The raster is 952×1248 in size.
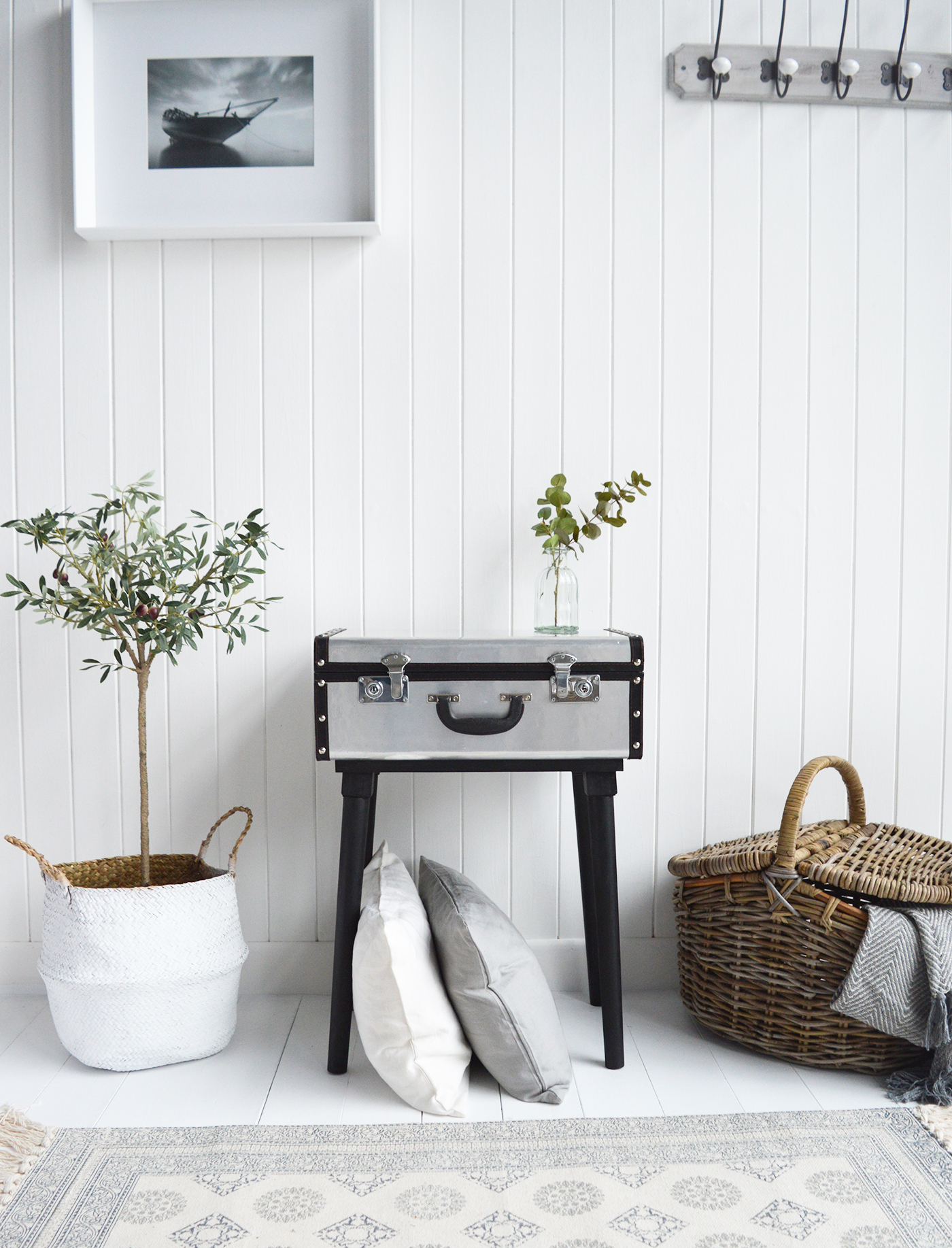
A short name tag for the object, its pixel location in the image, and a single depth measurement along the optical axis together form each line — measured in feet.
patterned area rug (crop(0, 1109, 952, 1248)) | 3.93
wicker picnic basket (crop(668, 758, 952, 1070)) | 5.17
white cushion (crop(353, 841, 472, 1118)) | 4.86
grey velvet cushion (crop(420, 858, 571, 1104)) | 4.94
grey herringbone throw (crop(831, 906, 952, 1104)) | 4.96
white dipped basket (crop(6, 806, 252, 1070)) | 5.26
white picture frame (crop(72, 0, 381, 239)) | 6.22
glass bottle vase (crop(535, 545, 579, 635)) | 5.98
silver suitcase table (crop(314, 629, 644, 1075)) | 5.13
